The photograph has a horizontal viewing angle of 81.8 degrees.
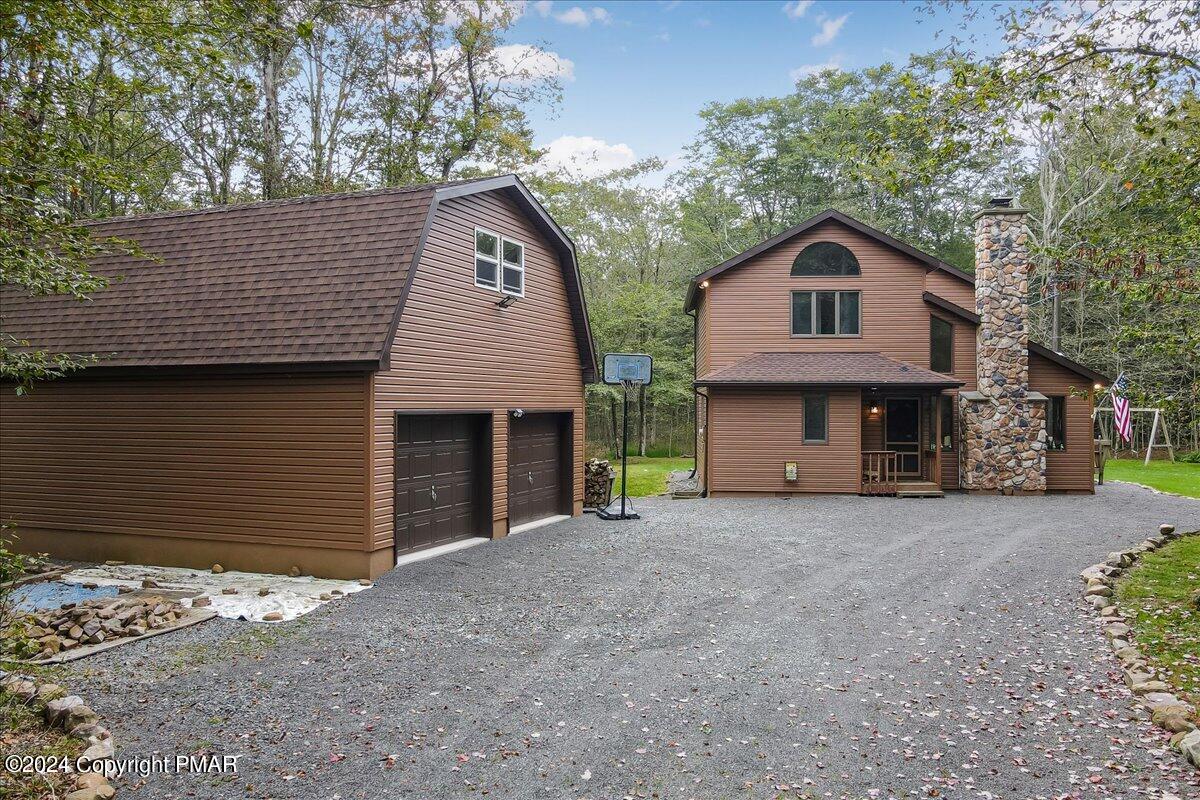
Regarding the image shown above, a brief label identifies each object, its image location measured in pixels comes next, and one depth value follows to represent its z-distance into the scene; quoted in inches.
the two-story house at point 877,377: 655.1
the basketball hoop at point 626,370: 556.4
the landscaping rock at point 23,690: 176.4
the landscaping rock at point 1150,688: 197.1
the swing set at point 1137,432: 1085.3
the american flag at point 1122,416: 756.6
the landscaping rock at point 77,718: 170.6
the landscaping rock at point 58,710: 172.4
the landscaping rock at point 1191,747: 159.9
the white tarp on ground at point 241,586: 286.5
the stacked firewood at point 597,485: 614.2
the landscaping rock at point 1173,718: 175.2
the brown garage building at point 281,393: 339.3
